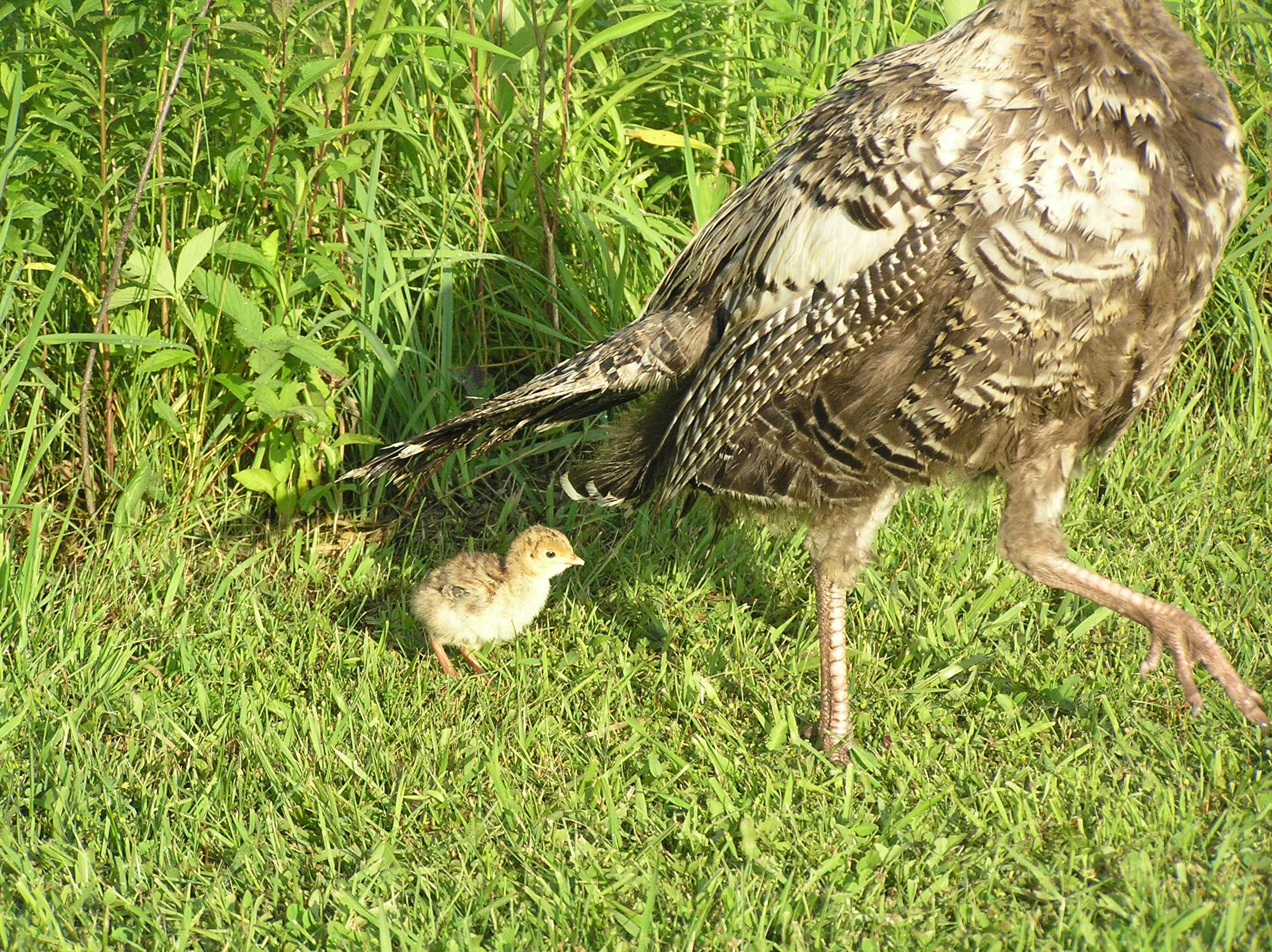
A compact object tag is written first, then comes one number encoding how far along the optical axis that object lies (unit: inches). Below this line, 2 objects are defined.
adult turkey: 128.4
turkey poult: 168.1
